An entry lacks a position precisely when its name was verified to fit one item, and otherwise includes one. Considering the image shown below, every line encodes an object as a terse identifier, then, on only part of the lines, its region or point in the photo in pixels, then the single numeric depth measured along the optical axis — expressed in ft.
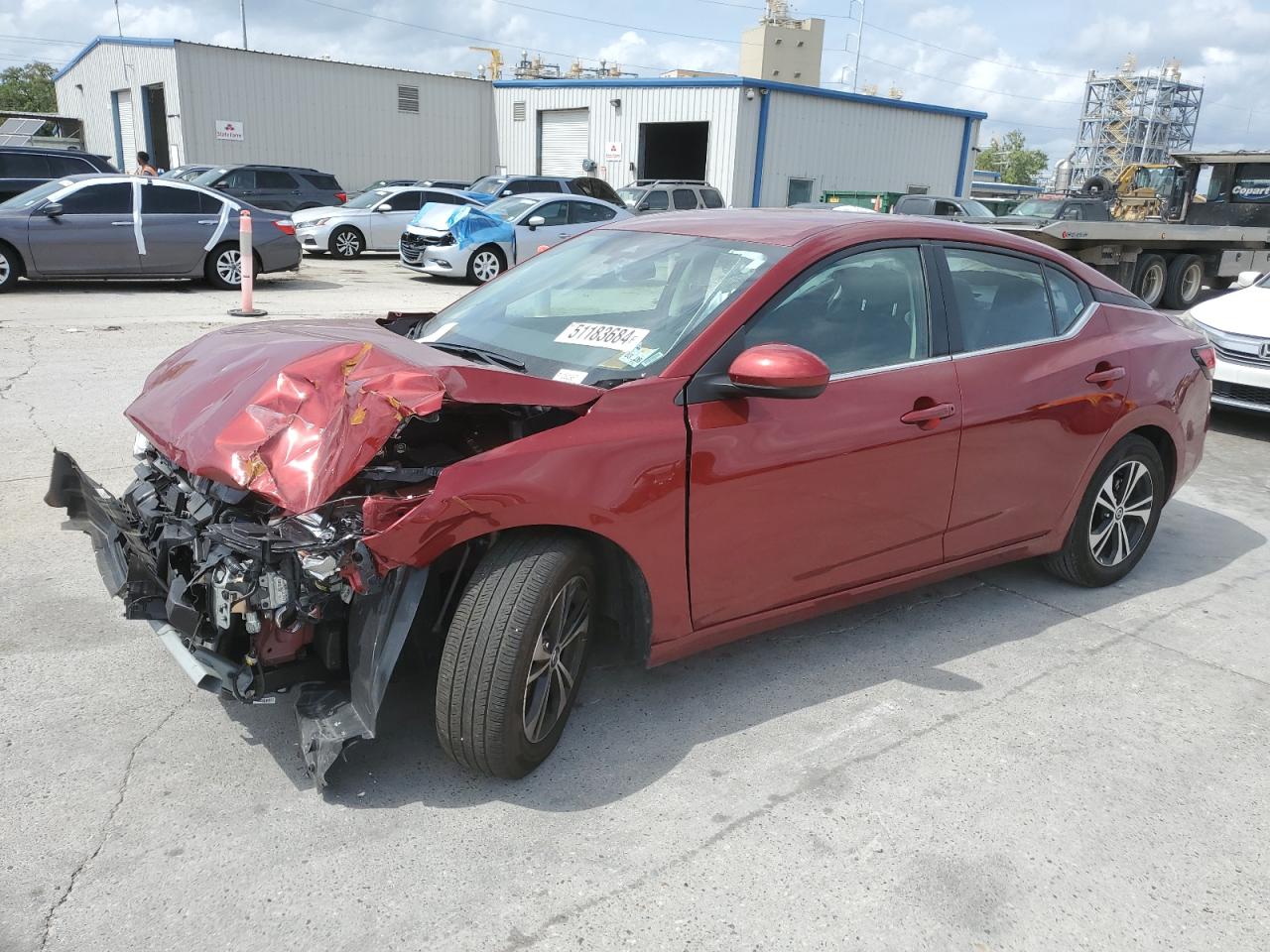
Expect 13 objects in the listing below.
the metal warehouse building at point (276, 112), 93.91
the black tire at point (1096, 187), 70.08
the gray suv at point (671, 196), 70.38
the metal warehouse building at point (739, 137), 99.40
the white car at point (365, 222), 67.00
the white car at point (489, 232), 55.21
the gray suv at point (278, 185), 70.69
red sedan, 9.17
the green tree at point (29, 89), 213.05
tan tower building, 250.37
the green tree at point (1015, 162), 492.54
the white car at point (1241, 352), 26.86
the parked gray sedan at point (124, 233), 41.52
